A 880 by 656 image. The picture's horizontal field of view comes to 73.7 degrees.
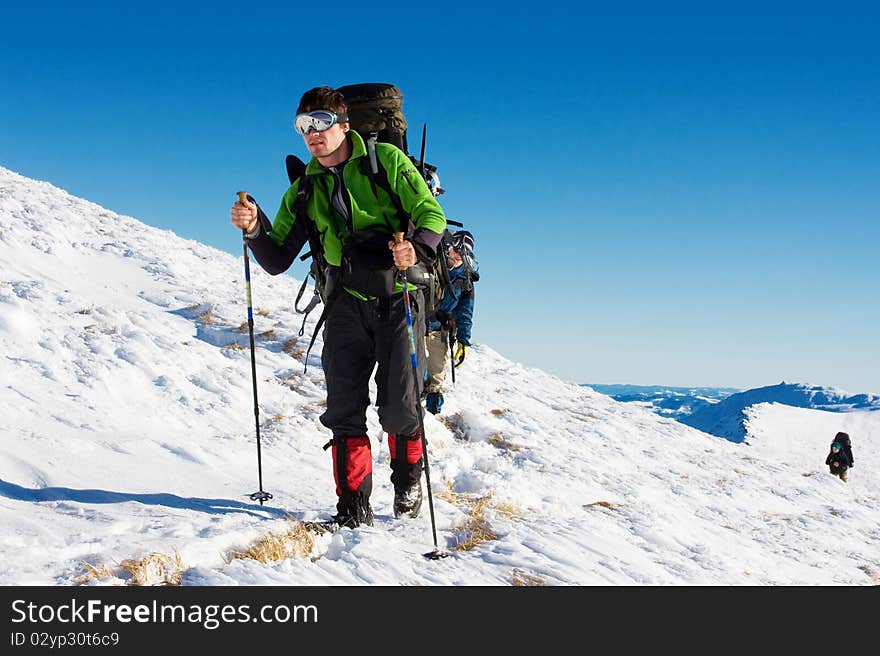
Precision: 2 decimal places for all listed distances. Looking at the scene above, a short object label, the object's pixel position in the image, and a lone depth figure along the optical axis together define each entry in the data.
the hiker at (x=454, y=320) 7.45
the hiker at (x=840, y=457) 16.64
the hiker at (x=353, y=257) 4.20
